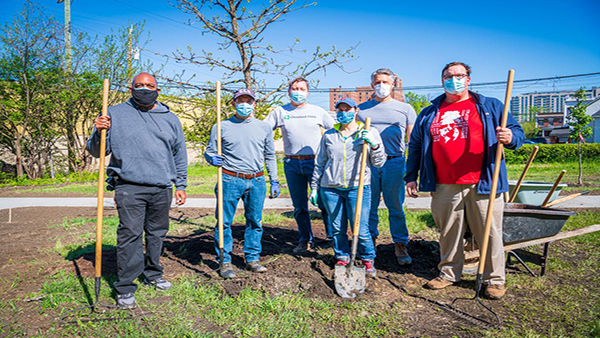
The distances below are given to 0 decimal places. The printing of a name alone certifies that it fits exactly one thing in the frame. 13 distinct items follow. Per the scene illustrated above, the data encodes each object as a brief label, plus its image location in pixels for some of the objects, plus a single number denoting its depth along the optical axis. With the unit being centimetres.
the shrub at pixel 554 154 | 2294
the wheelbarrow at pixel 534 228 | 398
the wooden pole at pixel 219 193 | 426
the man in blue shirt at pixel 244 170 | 437
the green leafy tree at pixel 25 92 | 1434
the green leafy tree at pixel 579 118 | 1392
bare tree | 608
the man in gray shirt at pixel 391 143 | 463
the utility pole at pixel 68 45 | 1530
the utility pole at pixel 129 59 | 1559
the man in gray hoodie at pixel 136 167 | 362
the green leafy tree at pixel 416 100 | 3383
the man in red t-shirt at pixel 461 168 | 375
